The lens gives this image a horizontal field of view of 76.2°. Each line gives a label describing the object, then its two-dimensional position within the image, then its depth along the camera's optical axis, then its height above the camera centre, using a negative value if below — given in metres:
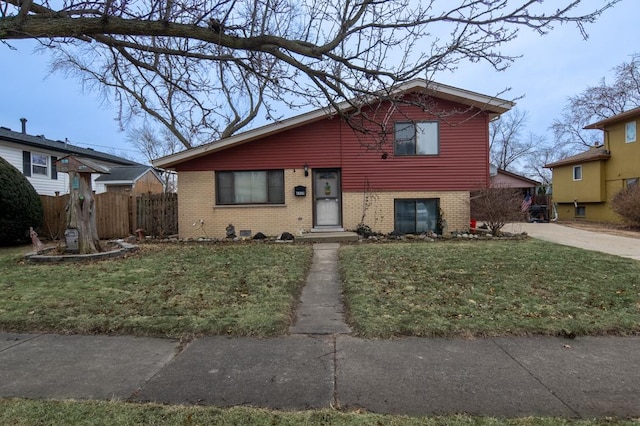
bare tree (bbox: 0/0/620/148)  3.92 +1.91
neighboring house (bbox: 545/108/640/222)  20.05 +1.74
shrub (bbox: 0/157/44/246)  12.20 +0.32
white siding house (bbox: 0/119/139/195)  19.67 +3.11
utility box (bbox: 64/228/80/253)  9.61 -0.54
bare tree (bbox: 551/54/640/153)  30.89 +8.83
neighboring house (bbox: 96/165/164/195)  26.62 +2.40
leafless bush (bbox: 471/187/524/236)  12.70 +0.00
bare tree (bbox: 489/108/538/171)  54.34 +7.21
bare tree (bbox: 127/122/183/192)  36.83 +6.45
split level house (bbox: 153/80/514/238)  13.85 +1.09
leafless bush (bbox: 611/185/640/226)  15.80 -0.06
